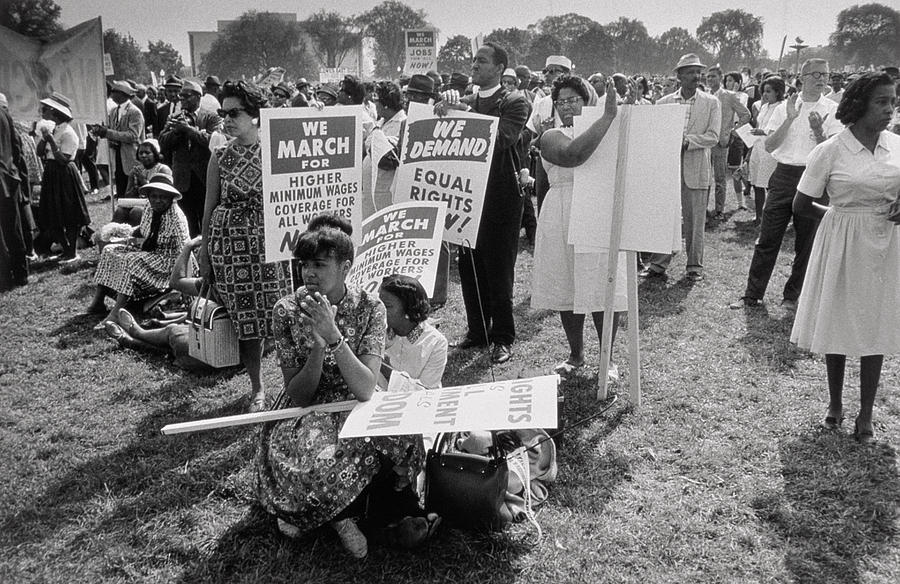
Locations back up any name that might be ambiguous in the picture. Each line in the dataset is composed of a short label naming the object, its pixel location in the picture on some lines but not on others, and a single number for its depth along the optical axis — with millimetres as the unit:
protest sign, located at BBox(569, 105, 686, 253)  4465
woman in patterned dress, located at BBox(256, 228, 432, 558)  3137
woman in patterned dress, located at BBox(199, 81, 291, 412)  4699
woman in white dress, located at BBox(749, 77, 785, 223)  9437
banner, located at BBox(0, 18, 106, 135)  5816
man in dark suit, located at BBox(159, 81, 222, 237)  8188
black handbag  3209
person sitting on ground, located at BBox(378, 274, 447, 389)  4254
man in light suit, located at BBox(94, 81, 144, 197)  10992
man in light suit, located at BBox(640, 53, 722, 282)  8367
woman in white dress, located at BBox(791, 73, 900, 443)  4121
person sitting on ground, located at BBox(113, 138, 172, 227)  7691
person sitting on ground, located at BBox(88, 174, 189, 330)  6867
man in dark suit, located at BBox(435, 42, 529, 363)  5812
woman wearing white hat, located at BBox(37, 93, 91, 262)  9523
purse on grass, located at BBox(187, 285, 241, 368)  4828
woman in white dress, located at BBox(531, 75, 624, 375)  4875
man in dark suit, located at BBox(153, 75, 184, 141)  12188
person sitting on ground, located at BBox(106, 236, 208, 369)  5762
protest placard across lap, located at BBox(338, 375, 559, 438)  2902
